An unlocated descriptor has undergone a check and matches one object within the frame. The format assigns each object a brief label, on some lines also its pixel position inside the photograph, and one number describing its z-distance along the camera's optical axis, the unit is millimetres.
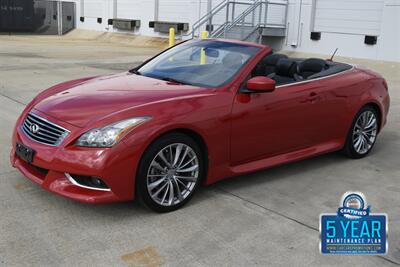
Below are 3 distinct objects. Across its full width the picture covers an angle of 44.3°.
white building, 16781
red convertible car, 3801
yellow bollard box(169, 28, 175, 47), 15555
